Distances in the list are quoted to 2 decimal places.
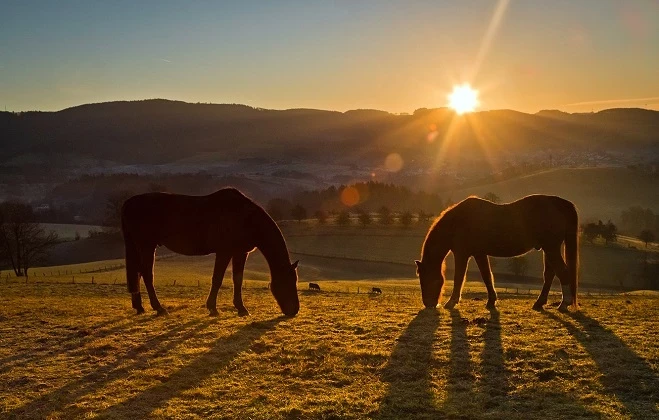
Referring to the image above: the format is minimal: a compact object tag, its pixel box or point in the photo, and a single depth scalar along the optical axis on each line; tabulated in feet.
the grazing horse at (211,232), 48.70
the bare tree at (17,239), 168.14
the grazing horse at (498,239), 49.96
